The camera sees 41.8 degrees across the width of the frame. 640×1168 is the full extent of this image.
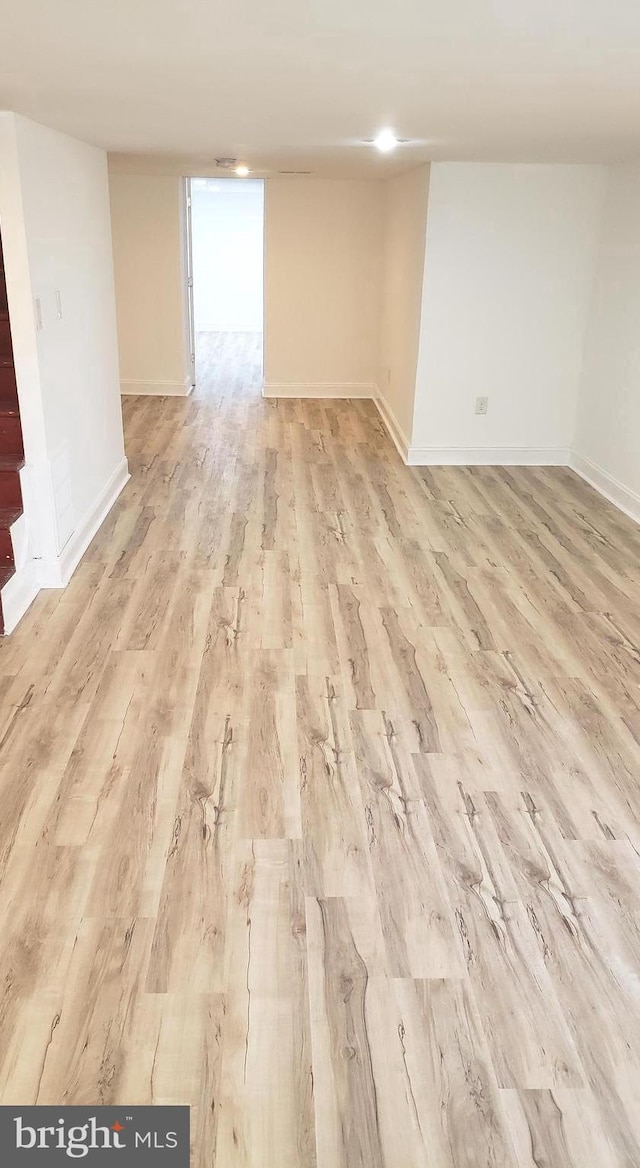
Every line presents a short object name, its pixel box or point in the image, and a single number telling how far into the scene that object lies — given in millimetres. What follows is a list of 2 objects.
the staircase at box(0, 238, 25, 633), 3404
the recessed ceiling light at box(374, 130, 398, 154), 3604
